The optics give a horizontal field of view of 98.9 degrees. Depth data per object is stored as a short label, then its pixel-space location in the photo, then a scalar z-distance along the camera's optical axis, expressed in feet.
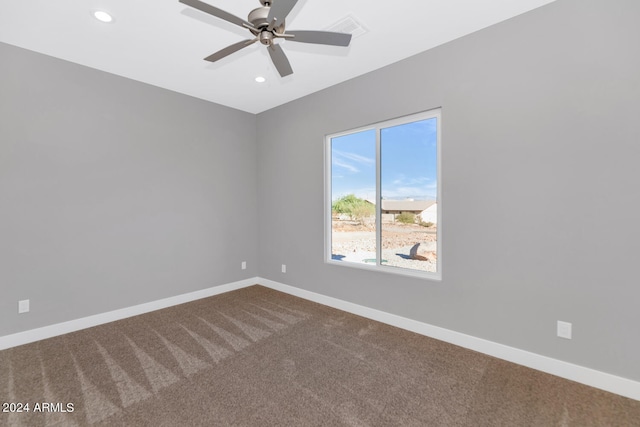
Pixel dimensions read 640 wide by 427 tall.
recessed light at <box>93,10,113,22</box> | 7.07
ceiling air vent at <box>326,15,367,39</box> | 7.44
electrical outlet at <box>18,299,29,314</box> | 8.56
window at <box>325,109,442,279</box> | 9.32
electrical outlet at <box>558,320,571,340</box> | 6.74
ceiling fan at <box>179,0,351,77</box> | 5.15
